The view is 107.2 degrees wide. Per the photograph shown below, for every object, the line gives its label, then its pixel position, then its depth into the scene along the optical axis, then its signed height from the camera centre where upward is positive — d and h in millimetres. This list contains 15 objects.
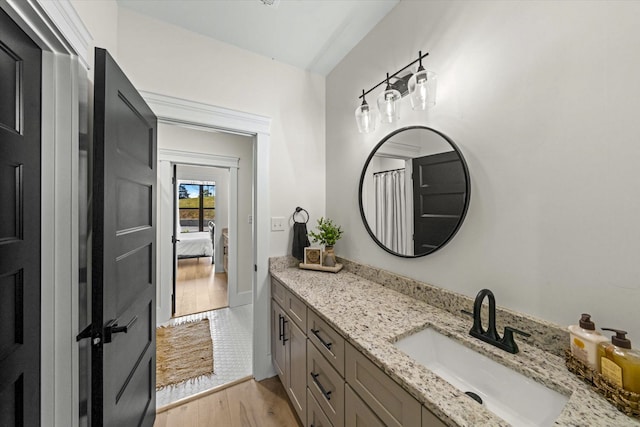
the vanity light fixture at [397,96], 1195 +674
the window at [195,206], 6988 +250
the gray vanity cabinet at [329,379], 782 -728
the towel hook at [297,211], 2160 +30
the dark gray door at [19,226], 769 -42
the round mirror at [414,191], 1207 +135
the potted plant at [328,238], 1985 -205
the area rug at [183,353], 2010 -1355
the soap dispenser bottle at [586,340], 693 -384
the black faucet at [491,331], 870 -460
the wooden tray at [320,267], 1911 -440
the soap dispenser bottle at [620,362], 597 -392
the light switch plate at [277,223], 2062 -77
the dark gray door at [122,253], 884 -178
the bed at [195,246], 5602 -763
